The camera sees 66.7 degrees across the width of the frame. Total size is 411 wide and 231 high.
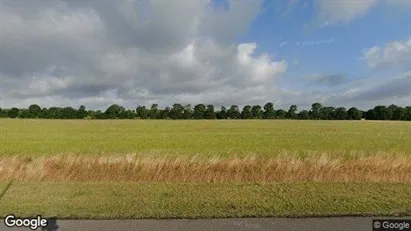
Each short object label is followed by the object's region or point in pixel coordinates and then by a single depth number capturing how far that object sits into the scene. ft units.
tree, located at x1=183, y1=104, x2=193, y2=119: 356.93
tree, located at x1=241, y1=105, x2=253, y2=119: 368.68
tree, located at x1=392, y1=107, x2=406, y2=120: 347.09
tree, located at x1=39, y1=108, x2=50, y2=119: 329.11
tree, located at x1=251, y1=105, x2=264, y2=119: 369.09
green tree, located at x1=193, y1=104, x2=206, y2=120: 359.40
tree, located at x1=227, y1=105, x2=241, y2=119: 366.02
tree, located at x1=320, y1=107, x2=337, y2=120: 355.97
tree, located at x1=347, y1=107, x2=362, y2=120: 358.84
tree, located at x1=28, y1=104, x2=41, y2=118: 328.00
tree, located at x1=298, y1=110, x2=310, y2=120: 350.58
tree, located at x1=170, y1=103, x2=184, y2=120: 352.94
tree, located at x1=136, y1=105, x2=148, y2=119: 357.41
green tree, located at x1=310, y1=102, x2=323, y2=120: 354.04
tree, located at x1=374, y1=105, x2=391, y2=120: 353.92
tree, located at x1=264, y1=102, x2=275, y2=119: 370.12
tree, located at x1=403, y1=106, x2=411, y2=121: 343.96
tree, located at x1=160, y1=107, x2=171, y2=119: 355.97
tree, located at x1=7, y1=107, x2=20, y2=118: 335.51
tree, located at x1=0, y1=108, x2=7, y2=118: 342.23
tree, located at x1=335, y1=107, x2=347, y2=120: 354.54
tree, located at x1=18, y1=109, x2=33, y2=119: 324.91
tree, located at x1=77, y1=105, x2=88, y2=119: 336.88
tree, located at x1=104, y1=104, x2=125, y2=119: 341.41
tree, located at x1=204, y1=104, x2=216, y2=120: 360.07
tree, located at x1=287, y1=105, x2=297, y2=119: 361.51
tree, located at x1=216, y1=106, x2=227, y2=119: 364.38
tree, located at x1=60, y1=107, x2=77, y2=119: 329.89
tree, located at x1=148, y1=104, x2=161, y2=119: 357.71
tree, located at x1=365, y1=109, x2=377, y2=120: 365.40
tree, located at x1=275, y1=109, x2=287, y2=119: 365.98
